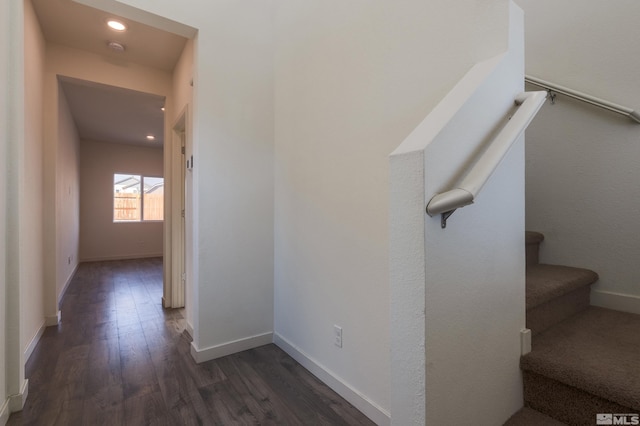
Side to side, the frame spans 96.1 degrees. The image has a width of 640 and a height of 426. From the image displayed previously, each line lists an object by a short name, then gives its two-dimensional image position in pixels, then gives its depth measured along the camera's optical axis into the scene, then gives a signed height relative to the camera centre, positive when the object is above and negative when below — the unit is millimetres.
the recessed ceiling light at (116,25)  2488 +1633
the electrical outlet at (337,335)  1797 -792
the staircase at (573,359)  931 -545
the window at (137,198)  7195 +316
